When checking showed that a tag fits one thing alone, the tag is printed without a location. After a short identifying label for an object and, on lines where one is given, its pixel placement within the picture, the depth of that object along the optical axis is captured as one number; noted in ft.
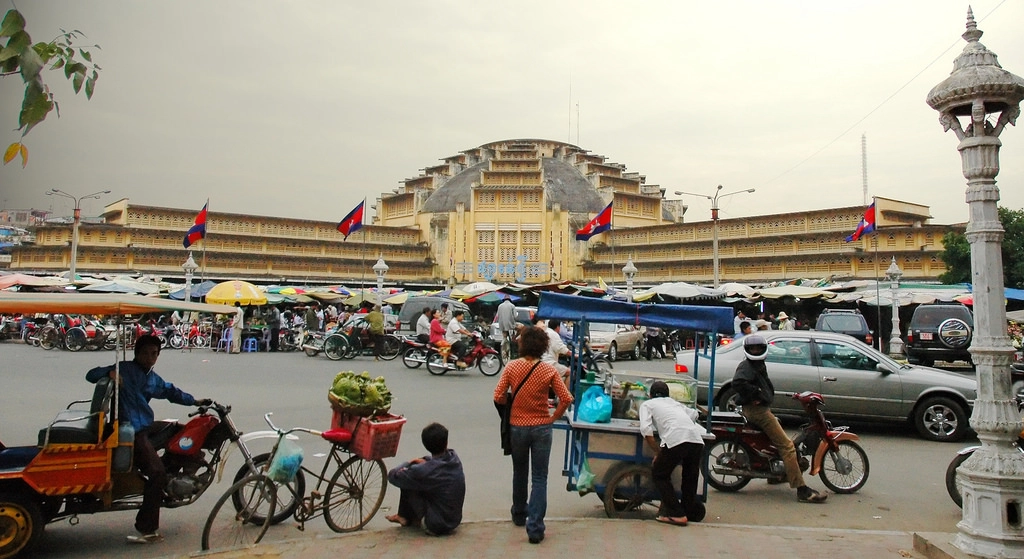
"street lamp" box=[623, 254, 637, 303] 95.58
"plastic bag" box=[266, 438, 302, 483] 15.84
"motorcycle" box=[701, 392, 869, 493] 21.34
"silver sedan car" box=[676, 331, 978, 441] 29.99
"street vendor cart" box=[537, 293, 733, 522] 18.30
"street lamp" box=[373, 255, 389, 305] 100.42
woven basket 16.55
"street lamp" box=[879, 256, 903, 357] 71.36
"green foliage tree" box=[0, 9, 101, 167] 10.89
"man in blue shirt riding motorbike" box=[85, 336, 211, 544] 15.75
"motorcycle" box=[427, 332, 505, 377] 52.11
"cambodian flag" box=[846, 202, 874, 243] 82.94
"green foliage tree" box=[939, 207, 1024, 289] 106.11
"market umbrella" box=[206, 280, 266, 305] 67.26
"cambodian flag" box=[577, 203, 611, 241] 97.55
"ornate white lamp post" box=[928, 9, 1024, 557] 14.40
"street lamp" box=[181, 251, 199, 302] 78.59
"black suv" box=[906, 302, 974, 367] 58.01
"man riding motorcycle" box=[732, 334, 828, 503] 20.53
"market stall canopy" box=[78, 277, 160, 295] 83.97
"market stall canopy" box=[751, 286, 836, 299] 95.20
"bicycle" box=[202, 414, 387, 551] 15.34
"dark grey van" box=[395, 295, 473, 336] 91.87
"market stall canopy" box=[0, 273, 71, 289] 80.48
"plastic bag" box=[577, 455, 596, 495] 18.30
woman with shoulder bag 16.05
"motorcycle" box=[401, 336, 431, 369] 56.59
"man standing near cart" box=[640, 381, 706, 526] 17.26
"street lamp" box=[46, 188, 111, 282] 128.44
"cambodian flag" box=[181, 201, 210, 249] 83.10
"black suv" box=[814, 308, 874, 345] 64.75
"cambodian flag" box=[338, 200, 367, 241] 88.07
